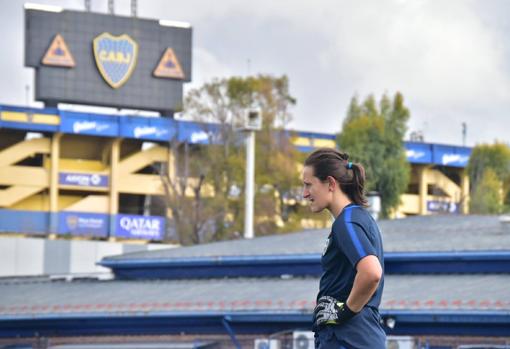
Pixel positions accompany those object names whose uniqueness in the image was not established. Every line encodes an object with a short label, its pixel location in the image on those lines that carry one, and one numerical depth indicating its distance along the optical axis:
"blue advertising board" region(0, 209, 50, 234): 93.19
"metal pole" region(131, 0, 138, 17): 94.56
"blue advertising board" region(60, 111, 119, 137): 90.94
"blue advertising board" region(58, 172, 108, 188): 95.38
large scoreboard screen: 90.19
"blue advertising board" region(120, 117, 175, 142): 92.88
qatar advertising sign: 93.56
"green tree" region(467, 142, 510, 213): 88.56
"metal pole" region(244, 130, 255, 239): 37.84
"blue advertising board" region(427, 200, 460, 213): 90.19
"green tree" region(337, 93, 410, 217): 75.62
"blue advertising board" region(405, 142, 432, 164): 98.44
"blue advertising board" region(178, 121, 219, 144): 69.31
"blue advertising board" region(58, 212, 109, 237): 94.69
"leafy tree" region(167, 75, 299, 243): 67.44
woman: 8.27
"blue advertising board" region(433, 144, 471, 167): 100.69
